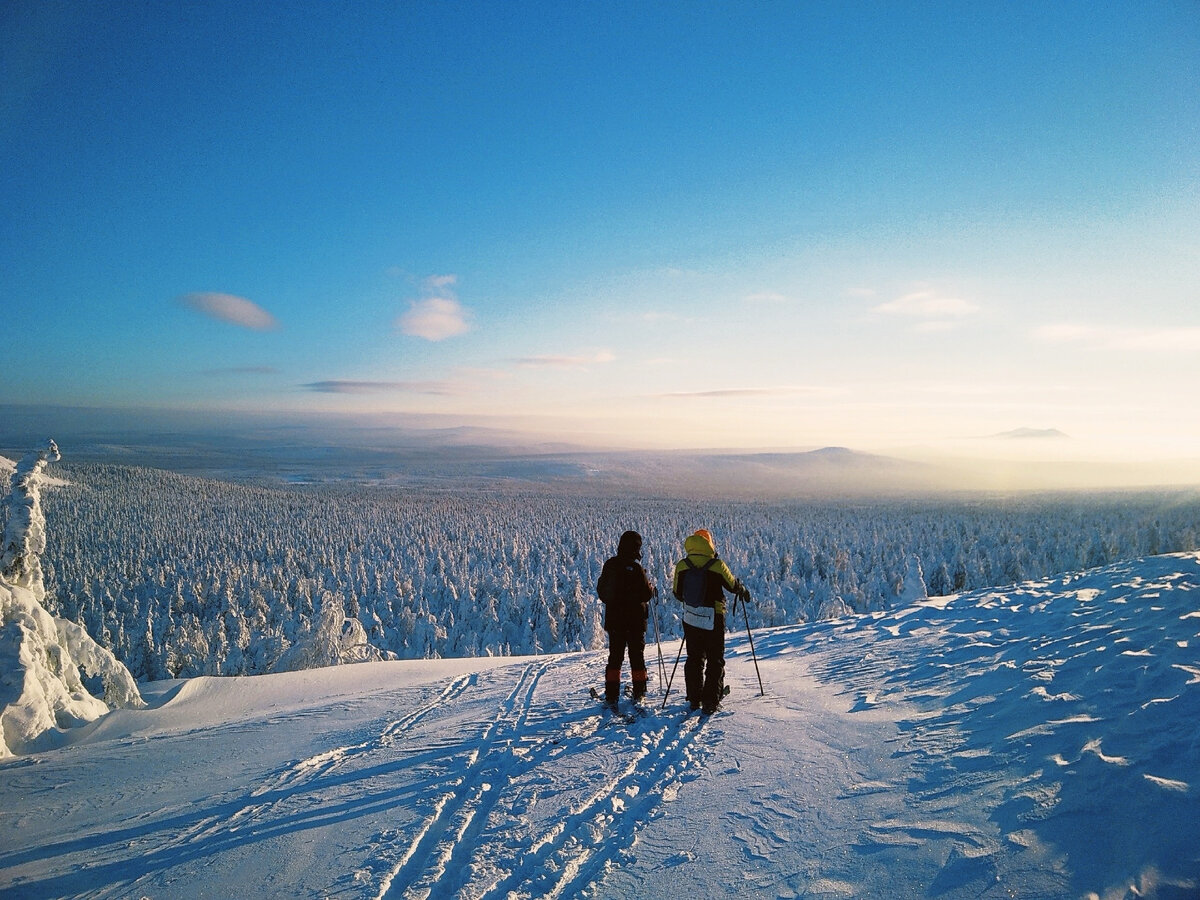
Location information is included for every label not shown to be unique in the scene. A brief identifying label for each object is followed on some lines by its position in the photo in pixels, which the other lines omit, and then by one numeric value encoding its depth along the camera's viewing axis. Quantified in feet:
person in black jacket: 21.38
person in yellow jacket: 20.56
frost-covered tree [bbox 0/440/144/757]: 24.34
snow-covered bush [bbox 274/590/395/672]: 72.28
